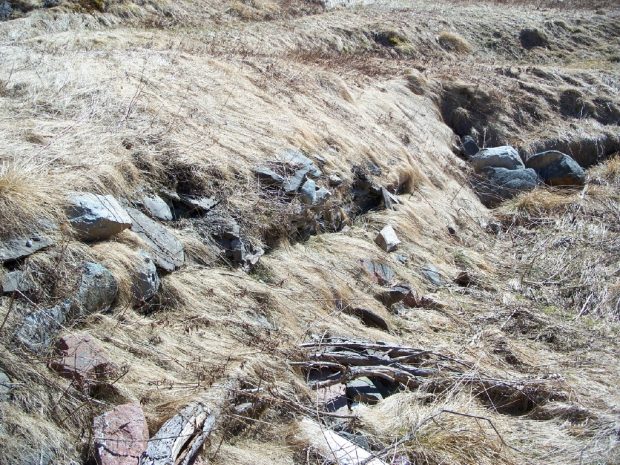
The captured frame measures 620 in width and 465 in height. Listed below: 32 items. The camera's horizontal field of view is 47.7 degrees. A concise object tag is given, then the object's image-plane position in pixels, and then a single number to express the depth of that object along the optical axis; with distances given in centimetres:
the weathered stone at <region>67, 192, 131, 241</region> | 518
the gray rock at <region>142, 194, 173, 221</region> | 609
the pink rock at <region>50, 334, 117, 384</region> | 423
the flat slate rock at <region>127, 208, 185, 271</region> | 570
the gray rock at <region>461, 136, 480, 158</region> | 1245
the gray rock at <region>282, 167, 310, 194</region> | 729
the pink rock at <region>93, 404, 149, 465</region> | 384
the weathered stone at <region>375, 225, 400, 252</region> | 801
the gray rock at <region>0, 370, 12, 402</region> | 390
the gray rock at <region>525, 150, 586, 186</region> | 1166
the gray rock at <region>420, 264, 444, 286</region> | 796
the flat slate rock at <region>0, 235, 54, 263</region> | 465
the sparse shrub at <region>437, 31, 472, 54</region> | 1844
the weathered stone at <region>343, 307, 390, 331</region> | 660
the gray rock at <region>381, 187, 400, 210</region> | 882
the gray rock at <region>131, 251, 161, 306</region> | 527
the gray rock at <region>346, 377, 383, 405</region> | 537
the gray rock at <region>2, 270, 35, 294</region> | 450
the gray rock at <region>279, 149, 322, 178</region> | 765
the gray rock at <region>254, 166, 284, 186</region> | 720
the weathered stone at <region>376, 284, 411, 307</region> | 712
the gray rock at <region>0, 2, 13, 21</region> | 1396
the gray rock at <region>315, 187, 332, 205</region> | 762
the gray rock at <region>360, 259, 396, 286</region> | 737
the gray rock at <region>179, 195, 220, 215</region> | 643
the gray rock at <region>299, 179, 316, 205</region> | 740
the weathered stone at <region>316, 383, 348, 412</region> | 512
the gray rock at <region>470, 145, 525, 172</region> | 1185
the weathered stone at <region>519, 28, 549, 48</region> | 1984
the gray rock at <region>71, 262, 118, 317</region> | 478
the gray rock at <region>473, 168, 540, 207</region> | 1122
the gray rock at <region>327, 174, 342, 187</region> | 823
